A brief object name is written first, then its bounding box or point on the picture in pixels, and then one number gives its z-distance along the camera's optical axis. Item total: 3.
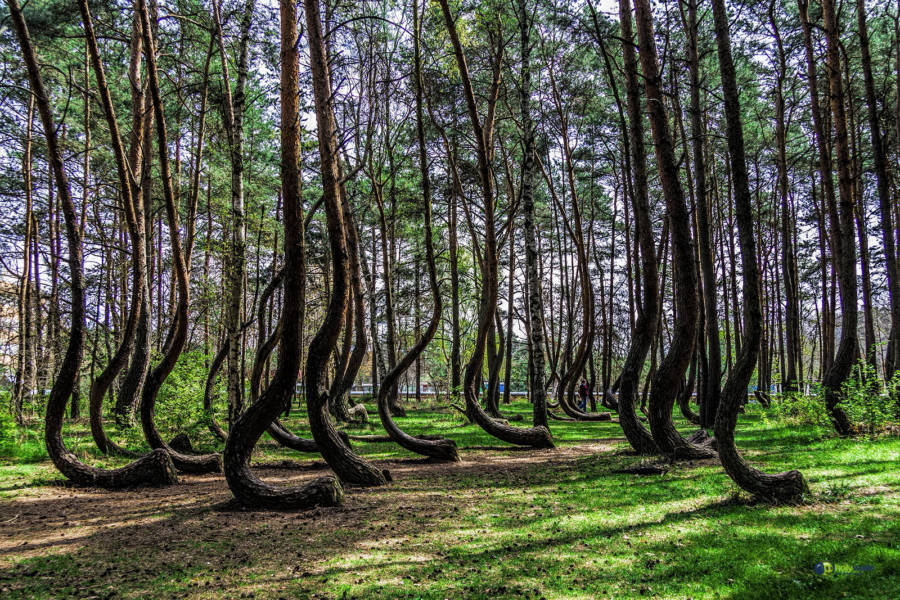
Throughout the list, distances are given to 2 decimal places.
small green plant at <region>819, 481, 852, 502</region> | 5.54
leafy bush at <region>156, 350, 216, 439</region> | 10.16
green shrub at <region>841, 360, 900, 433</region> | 9.20
